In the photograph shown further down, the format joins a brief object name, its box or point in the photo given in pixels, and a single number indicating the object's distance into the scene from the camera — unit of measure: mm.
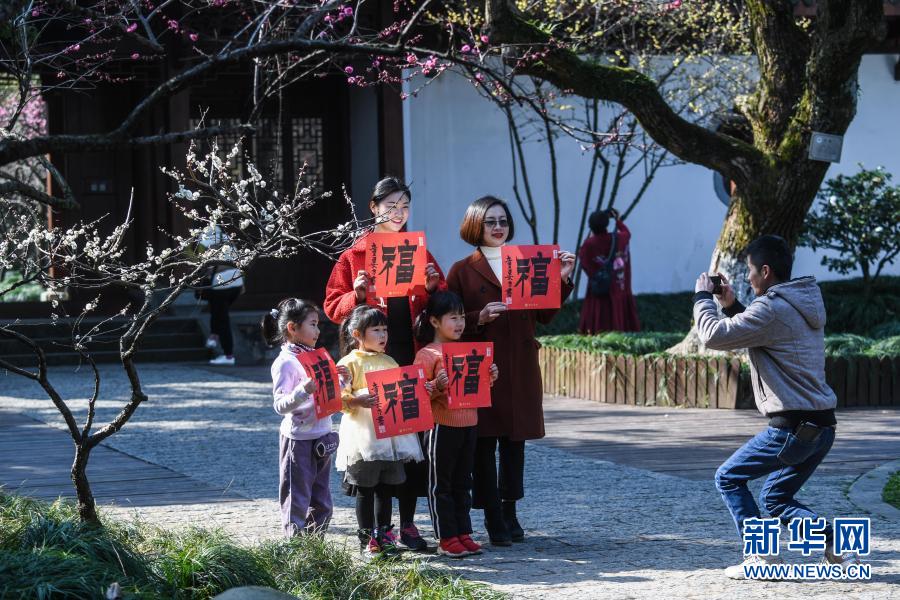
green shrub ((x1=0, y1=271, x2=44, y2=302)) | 22641
